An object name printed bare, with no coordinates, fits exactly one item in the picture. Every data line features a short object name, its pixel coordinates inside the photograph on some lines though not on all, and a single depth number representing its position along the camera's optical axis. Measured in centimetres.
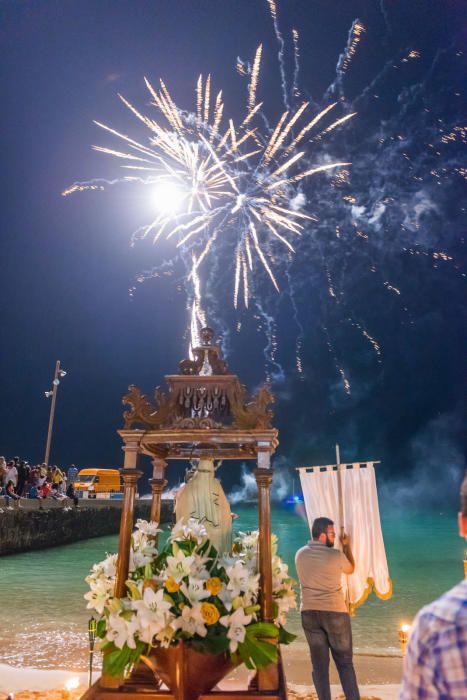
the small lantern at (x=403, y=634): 667
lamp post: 3701
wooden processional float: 439
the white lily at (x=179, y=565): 415
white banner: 738
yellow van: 4069
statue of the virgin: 491
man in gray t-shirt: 544
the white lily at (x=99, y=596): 445
